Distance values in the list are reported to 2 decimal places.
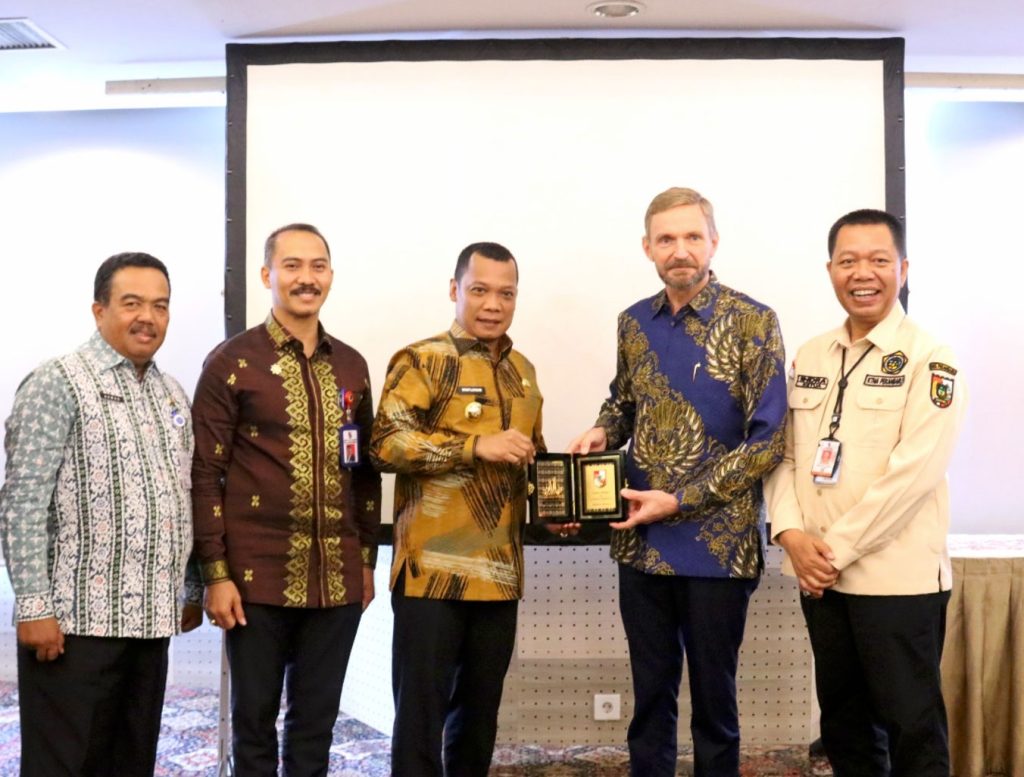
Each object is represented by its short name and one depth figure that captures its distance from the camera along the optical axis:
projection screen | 4.10
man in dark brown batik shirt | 2.85
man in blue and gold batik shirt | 2.91
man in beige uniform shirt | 2.72
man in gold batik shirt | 2.97
